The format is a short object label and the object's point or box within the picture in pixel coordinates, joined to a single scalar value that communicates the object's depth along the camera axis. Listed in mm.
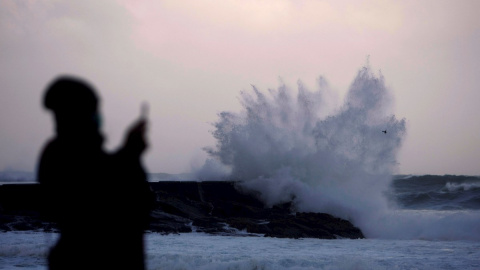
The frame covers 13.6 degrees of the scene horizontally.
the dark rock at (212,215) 42934
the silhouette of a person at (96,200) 8307
